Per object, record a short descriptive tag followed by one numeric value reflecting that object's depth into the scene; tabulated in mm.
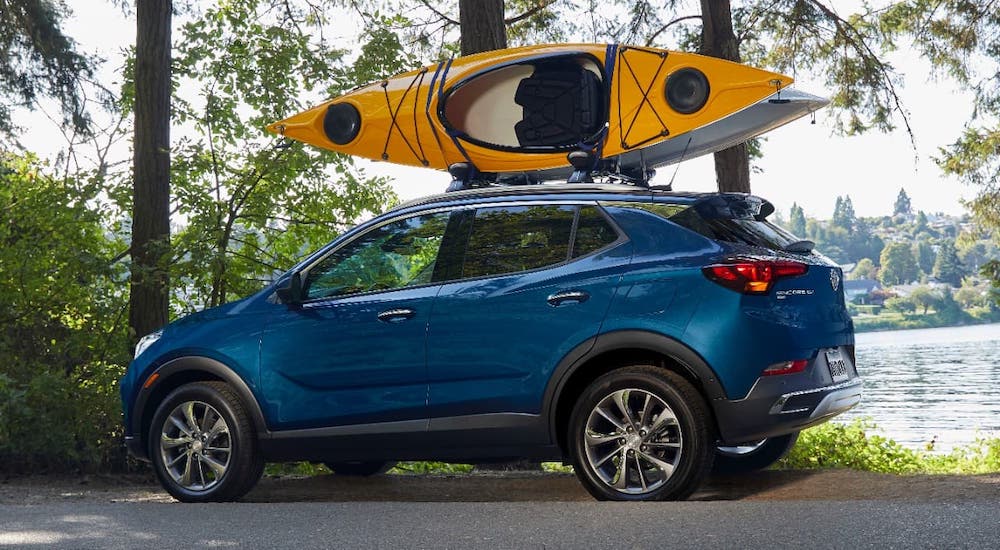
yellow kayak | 9188
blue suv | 6855
